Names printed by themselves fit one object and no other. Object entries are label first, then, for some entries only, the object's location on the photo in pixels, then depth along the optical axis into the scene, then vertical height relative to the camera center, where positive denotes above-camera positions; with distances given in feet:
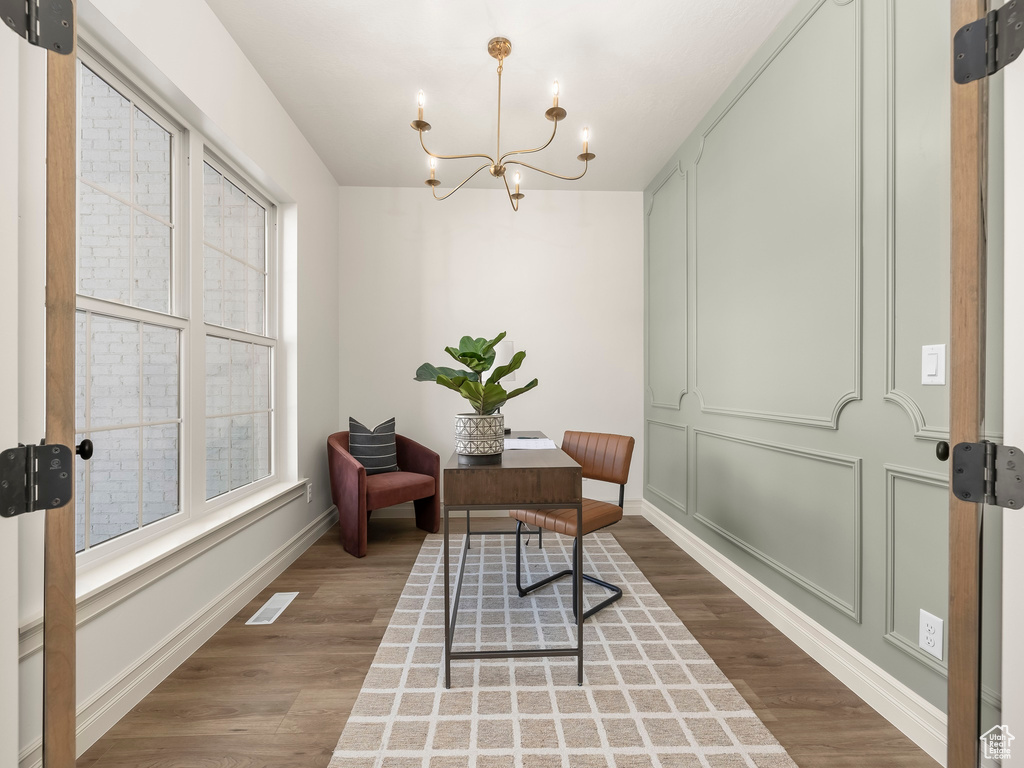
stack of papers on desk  7.93 -1.04
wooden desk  6.14 -1.33
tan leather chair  7.76 -2.07
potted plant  6.59 -0.31
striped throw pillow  12.26 -1.64
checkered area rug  4.96 -3.70
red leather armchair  10.67 -2.44
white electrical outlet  4.92 -2.54
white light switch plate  4.91 +0.18
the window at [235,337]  8.41 +0.79
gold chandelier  7.14 +3.92
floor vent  7.85 -3.76
